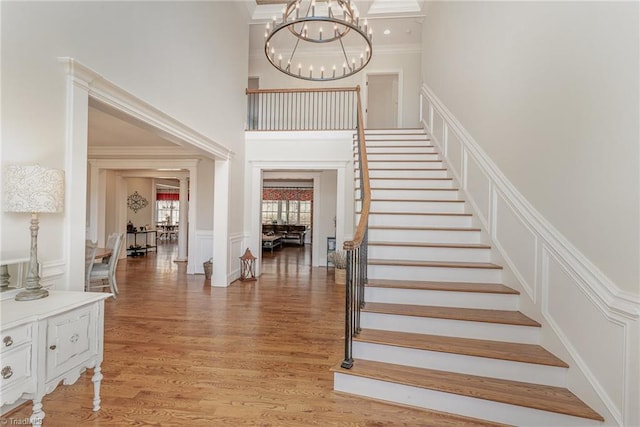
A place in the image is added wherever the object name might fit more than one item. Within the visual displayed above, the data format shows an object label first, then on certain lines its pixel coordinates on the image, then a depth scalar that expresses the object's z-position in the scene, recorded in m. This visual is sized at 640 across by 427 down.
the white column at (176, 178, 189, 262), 8.26
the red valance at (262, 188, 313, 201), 14.56
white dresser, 1.49
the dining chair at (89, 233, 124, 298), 4.70
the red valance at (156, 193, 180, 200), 16.50
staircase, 2.01
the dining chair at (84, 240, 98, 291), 4.53
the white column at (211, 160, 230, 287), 5.59
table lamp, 1.68
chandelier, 7.29
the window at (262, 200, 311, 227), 14.56
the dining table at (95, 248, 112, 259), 4.86
